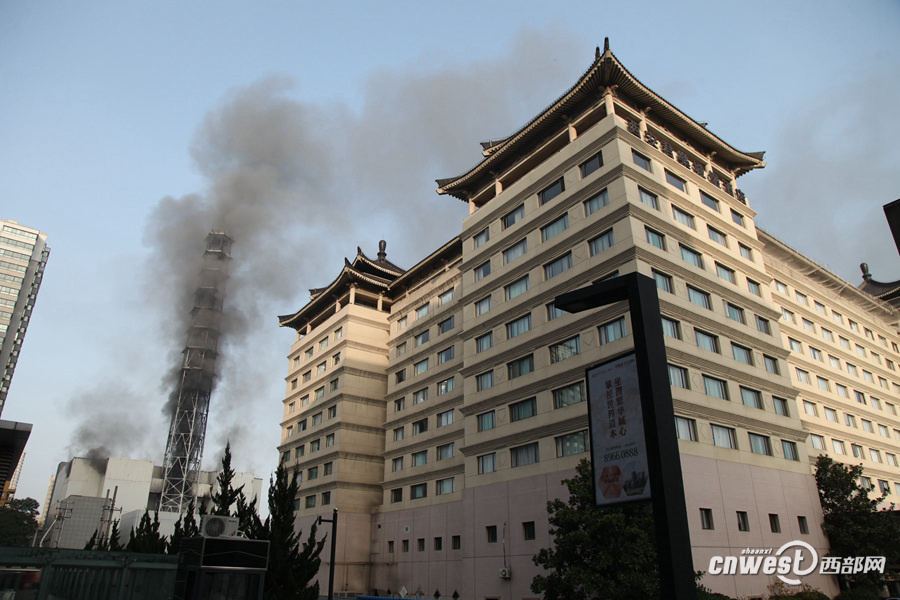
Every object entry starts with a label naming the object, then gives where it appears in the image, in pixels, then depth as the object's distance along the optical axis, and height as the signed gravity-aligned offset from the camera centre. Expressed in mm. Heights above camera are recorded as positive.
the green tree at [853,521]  32281 +1803
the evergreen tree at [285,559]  18438 -250
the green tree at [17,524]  72500 +2850
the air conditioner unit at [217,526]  14664 +547
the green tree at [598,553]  21172 +23
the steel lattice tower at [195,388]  83875 +21185
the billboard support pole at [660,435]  7402 +1468
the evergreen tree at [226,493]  22628 +2081
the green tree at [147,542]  31719 +340
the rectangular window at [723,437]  30781 +5691
